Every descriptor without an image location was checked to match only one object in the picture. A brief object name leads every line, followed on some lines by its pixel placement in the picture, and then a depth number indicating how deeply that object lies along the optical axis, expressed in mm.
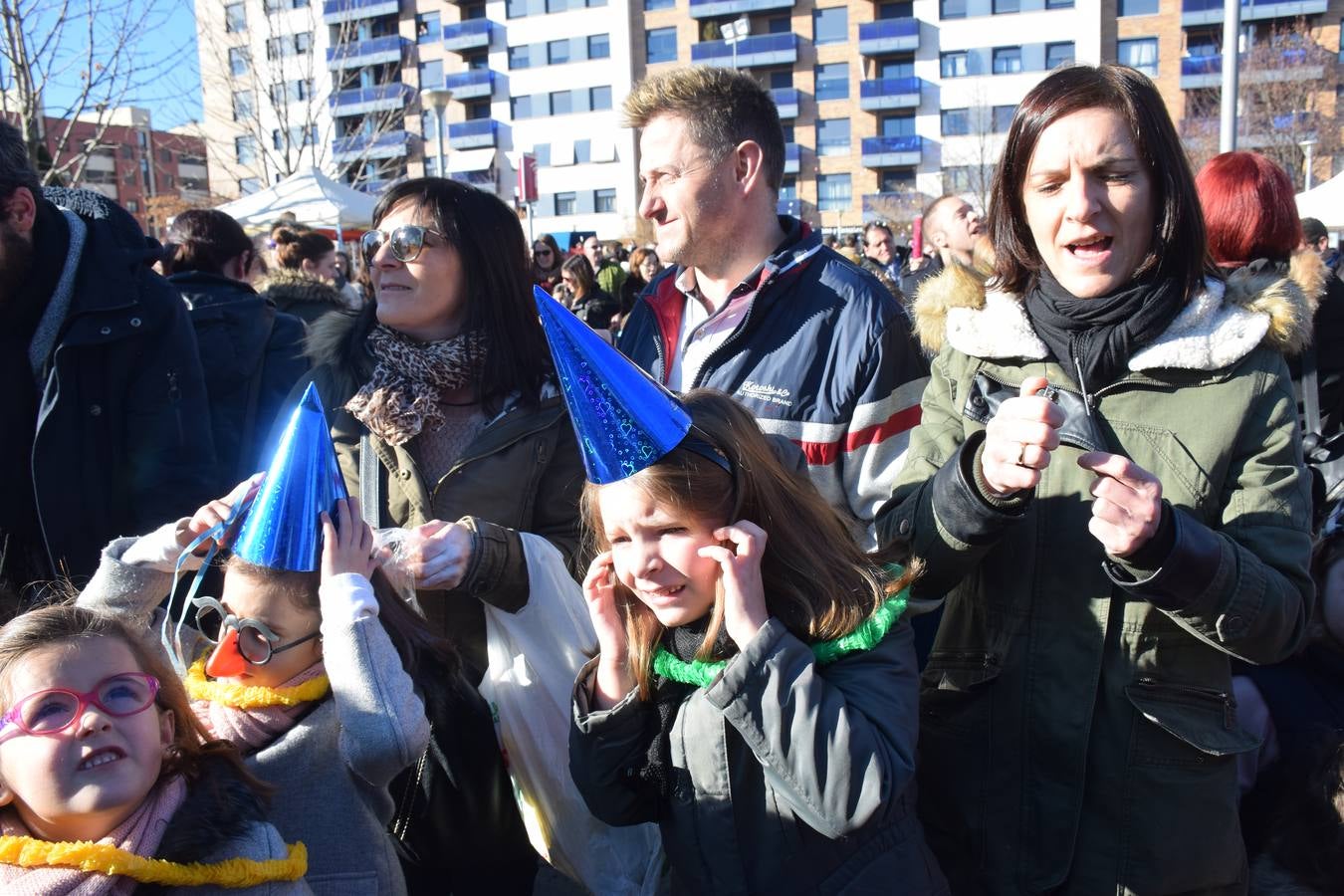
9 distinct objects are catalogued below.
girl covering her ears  1791
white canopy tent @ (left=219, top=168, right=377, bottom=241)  13469
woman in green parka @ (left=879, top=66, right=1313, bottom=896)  1797
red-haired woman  3502
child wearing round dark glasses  2076
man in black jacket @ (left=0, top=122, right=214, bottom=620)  2992
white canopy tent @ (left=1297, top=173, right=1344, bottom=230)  10430
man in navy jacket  2830
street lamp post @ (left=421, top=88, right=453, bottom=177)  17625
